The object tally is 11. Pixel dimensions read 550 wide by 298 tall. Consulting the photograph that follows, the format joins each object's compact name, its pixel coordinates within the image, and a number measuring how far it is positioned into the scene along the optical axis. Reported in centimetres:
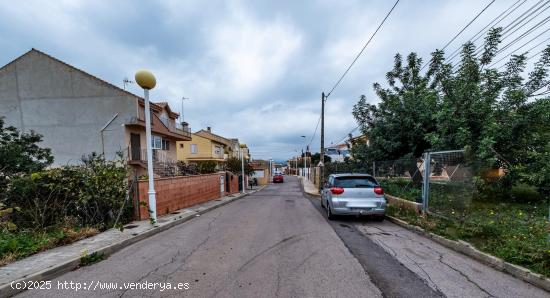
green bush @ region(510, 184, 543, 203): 970
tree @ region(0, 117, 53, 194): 1114
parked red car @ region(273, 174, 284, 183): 5018
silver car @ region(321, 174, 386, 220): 839
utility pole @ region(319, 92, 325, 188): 2217
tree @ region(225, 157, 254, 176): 3288
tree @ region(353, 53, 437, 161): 1148
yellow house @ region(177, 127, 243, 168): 4081
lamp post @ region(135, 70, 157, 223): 799
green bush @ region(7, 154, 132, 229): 700
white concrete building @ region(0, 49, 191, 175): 1868
